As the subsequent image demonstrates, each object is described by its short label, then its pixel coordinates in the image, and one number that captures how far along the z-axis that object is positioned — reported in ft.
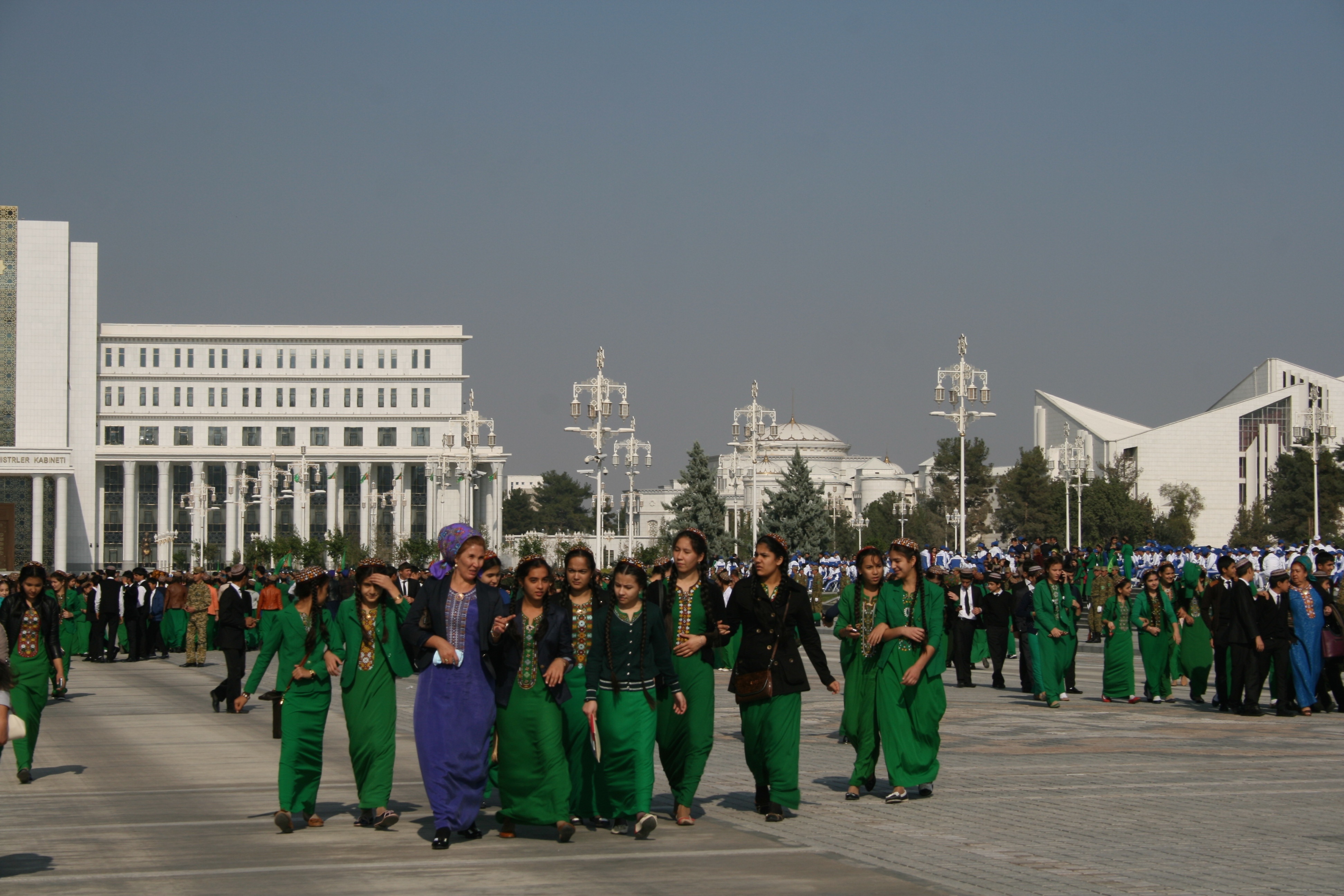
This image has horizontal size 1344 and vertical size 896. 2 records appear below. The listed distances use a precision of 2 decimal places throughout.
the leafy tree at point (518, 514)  510.99
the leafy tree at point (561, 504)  528.22
